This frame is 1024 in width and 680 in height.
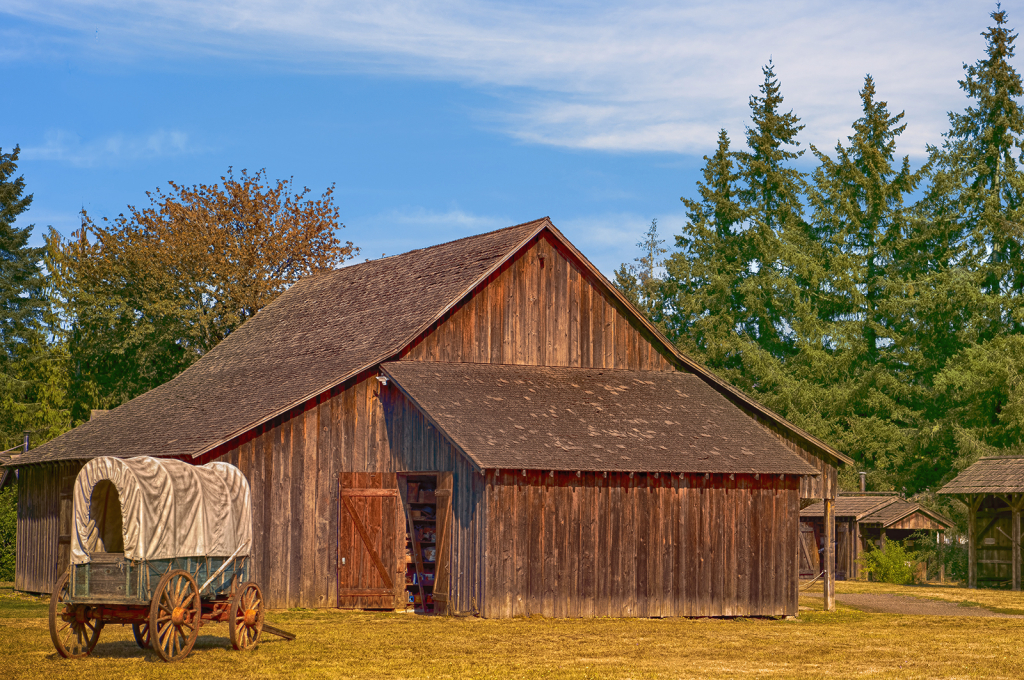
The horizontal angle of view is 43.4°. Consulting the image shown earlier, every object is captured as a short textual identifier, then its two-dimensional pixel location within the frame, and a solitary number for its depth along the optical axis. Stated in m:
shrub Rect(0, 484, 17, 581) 41.72
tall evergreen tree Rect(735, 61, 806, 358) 61.50
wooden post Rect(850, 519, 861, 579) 52.75
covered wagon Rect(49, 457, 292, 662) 18.69
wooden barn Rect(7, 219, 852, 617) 27.27
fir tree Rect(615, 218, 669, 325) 83.36
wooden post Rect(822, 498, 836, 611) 30.19
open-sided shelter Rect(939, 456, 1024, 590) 44.19
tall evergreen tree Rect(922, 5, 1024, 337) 57.91
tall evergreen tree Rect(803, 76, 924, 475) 59.06
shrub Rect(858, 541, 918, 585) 49.03
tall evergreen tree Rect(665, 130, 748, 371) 62.22
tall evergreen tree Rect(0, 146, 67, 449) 65.62
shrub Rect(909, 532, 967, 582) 48.34
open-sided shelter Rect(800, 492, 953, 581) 51.97
